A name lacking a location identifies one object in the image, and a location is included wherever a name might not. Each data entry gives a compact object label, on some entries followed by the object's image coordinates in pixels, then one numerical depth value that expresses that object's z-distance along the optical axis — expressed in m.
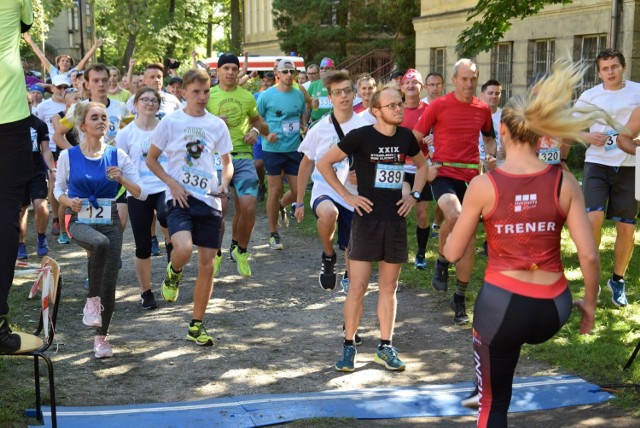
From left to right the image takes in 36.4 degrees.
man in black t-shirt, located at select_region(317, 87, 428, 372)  7.07
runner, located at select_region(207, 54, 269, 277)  10.62
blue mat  5.89
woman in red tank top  4.44
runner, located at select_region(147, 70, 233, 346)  7.76
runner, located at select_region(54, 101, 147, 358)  7.38
